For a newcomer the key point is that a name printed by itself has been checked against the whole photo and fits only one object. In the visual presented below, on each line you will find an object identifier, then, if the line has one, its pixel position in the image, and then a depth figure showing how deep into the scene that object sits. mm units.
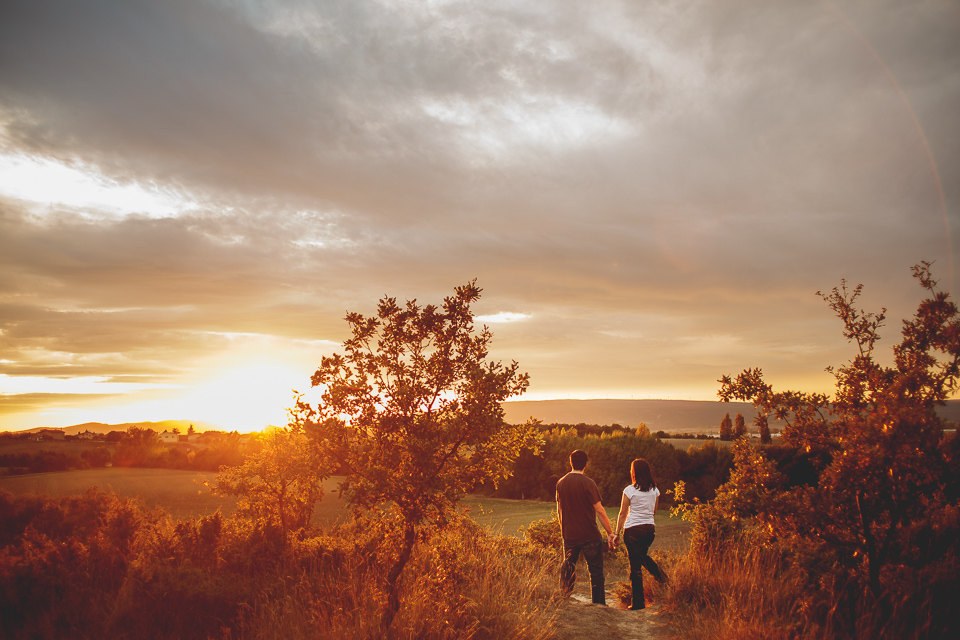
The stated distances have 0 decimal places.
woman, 7633
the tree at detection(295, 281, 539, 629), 5148
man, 7898
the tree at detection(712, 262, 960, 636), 4840
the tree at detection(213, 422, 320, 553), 8797
